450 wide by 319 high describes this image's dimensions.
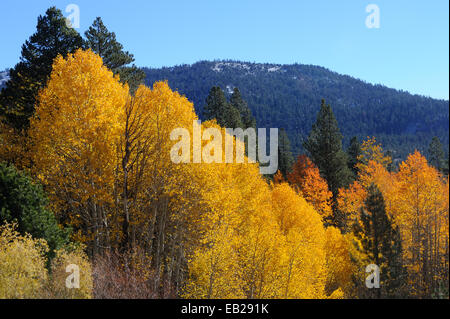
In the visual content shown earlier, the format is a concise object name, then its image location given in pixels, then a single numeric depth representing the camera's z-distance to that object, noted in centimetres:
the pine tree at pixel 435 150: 8538
